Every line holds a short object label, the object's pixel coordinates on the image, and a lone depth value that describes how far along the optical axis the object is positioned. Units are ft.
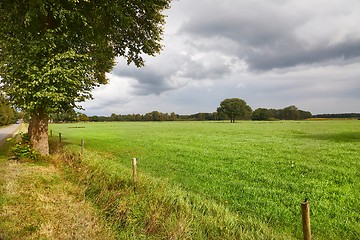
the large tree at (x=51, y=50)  46.37
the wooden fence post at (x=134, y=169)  33.58
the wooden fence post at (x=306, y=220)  16.29
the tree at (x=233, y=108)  435.53
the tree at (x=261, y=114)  542.98
